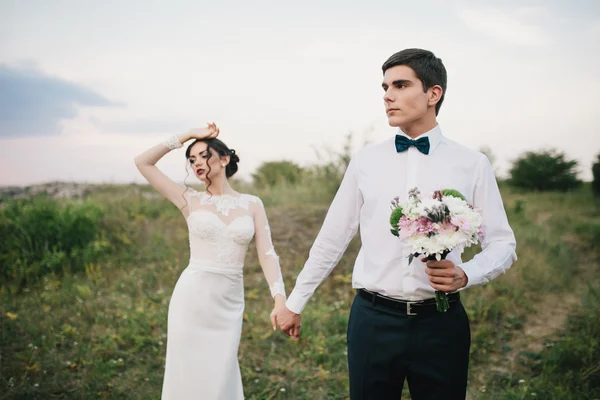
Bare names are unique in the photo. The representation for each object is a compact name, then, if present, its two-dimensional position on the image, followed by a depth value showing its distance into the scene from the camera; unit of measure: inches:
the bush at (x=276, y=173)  598.2
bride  172.6
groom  117.6
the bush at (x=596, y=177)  666.2
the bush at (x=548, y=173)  782.5
